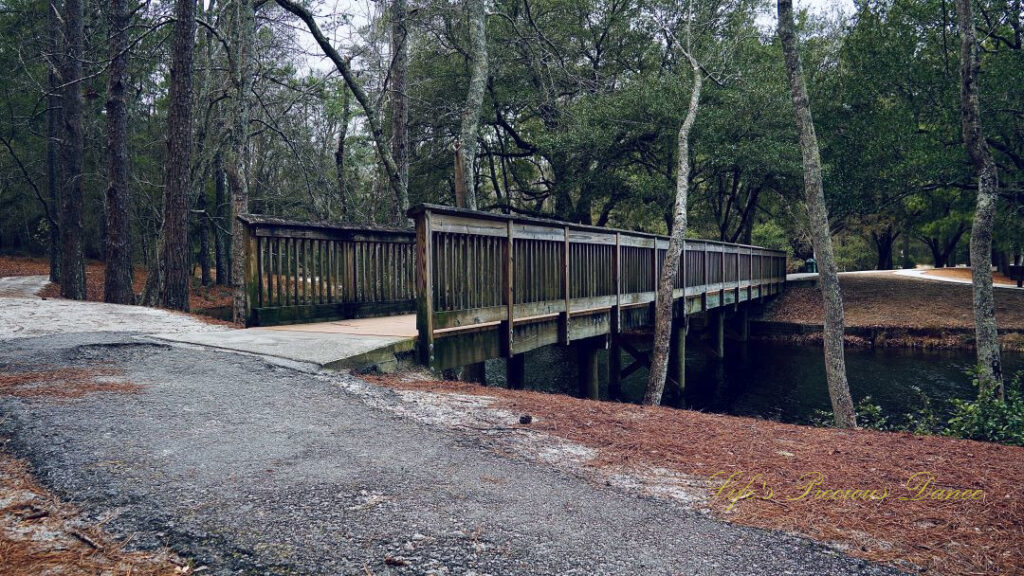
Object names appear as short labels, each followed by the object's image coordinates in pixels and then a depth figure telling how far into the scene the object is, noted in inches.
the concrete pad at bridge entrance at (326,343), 206.8
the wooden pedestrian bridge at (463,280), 235.9
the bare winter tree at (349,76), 427.2
